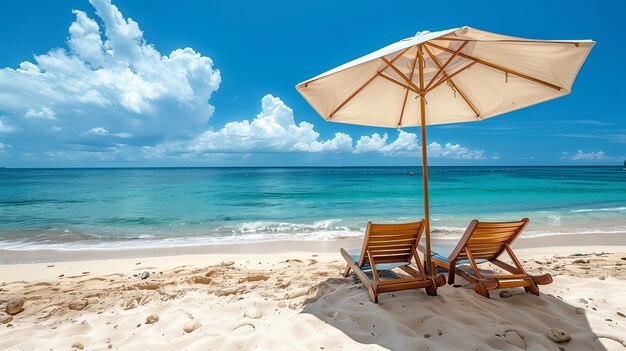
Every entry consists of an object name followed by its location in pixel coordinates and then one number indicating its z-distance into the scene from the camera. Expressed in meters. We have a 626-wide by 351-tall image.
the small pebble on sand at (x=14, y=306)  3.73
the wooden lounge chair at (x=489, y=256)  3.63
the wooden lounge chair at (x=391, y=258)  3.56
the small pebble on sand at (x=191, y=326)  3.18
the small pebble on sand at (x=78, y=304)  3.81
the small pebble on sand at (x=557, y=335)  2.75
